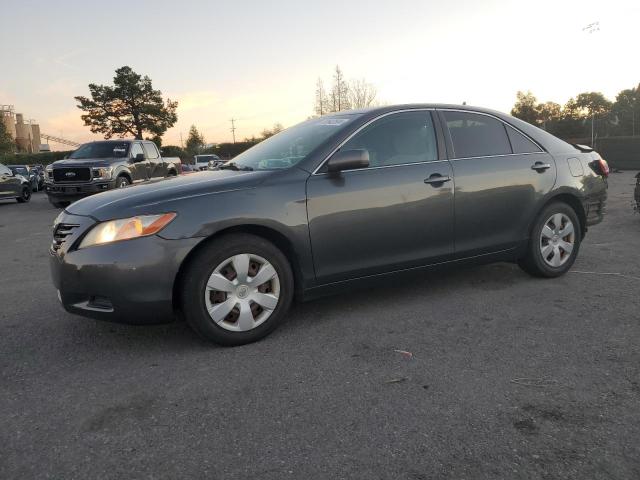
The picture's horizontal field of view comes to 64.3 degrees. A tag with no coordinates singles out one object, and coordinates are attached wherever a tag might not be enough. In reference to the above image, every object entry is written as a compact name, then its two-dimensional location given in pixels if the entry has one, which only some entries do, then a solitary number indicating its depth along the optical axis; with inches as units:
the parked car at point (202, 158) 1418.8
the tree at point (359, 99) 1736.0
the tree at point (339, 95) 1707.7
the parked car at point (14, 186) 657.0
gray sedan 125.3
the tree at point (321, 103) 1727.4
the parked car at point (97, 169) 503.5
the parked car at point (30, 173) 969.4
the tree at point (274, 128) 3064.2
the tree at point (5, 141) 2372.0
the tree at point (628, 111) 2495.1
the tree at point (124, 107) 2625.5
